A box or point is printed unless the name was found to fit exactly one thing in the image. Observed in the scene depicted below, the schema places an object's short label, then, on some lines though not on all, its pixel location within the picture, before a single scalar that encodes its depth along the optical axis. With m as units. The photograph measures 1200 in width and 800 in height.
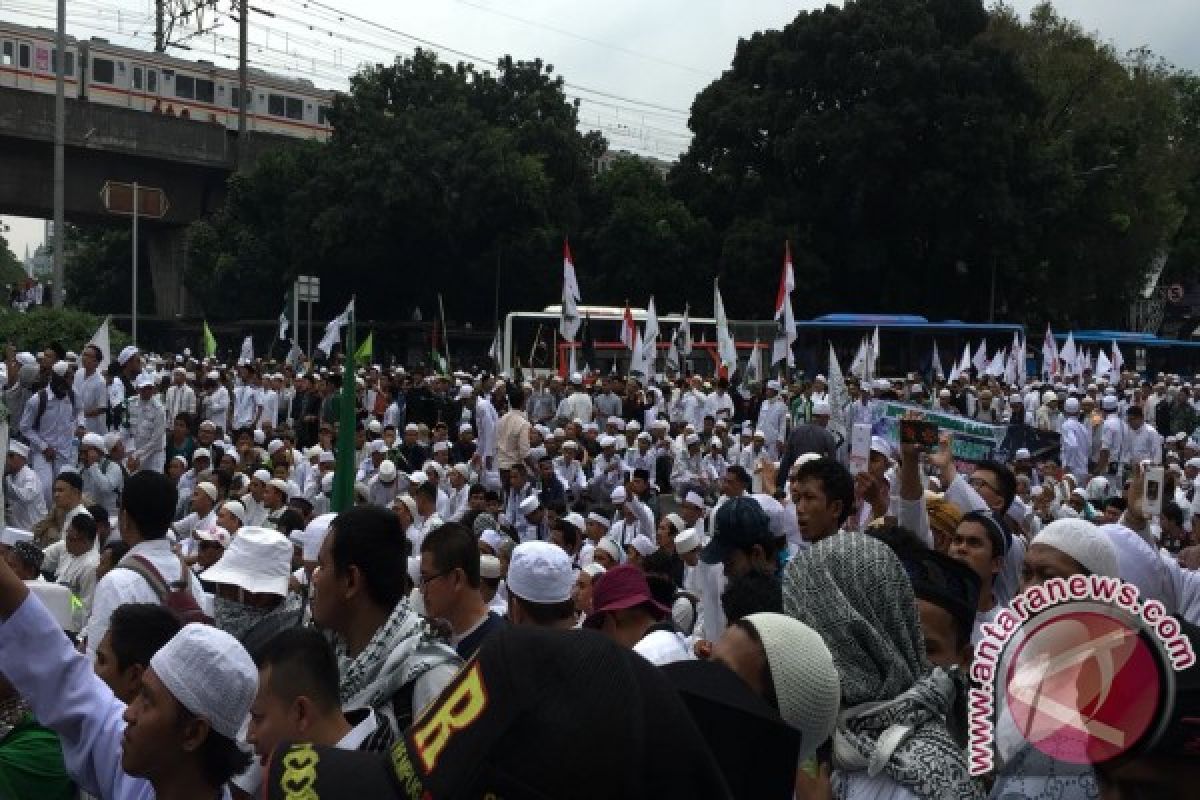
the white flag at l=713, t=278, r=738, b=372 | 24.73
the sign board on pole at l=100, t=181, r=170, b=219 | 33.72
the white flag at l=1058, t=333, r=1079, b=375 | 29.88
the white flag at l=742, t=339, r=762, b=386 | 29.86
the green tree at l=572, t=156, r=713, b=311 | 38.94
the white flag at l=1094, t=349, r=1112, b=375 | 28.83
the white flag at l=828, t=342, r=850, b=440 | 14.11
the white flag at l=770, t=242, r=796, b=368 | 20.44
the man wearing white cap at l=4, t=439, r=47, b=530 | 11.30
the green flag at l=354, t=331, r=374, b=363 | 21.77
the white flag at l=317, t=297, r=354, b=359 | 22.13
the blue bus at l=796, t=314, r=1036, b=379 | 36.69
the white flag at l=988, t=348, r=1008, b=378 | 30.12
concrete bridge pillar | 40.94
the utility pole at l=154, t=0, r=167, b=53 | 44.25
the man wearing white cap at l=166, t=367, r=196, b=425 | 18.14
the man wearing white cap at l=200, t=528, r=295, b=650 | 4.89
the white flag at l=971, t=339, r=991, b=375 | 30.15
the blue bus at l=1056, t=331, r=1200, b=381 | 44.34
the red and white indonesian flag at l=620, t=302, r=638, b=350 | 26.47
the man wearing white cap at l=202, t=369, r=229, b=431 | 18.61
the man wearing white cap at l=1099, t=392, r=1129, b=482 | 18.69
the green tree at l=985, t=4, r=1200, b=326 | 41.47
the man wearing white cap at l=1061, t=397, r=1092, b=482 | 18.75
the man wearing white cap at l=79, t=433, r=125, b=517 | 12.27
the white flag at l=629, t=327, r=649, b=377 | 24.89
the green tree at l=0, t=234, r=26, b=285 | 81.04
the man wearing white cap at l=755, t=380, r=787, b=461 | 21.64
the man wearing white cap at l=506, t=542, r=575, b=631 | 4.45
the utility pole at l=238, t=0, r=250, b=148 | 39.19
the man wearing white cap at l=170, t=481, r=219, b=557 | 10.70
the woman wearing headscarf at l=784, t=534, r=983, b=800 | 2.77
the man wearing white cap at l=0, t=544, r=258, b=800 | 2.73
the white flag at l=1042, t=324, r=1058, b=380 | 28.73
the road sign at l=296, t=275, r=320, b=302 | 20.23
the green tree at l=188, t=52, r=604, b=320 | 36.78
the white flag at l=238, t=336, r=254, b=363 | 25.78
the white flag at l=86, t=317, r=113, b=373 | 15.94
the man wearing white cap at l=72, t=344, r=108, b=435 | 14.77
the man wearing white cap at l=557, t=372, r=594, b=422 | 21.69
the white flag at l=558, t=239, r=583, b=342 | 22.64
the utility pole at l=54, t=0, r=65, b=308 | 27.09
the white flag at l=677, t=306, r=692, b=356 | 27.06
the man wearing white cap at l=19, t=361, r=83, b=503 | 13.48
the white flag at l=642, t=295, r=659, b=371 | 24.75
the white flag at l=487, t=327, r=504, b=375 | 28.28
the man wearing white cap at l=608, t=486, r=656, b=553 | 11.77
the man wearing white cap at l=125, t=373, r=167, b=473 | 14.43
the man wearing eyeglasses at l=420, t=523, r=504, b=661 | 4.11
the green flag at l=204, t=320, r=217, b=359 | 24.47
